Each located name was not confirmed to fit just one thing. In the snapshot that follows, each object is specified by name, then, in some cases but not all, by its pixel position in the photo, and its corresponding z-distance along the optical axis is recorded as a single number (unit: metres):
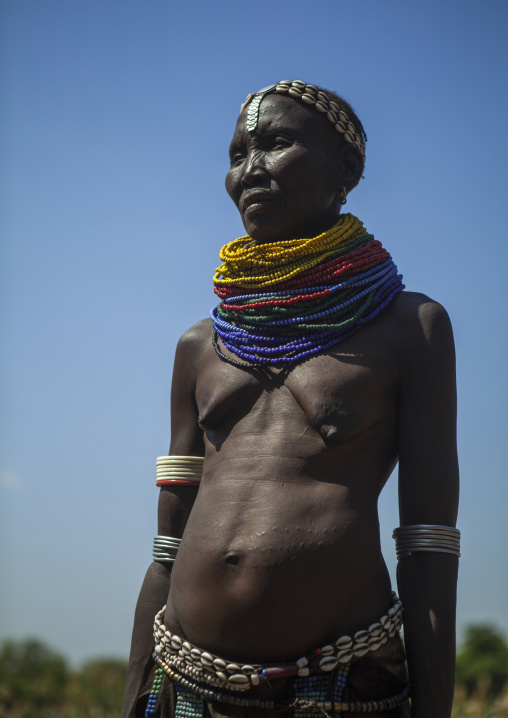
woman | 3.16
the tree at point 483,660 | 21.23
